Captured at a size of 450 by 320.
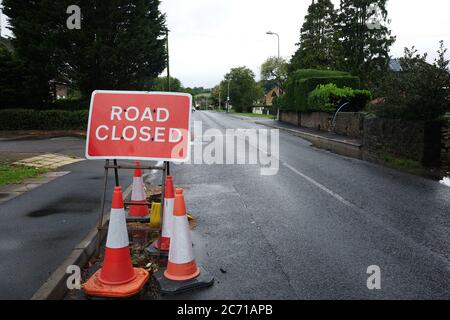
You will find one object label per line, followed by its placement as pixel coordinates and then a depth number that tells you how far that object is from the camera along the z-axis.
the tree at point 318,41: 45.62
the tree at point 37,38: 20.48
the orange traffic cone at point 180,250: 4.12
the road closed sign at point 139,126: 4.79
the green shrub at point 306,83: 26.23
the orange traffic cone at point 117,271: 3.84
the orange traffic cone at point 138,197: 6.23
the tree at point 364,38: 46.38
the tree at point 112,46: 20.77
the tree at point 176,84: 163.85
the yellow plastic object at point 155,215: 5.81
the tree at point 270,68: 69.05
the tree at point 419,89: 11.48
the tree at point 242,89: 90.50
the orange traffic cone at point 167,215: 4.71
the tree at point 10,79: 22.03
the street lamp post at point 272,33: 45.75
